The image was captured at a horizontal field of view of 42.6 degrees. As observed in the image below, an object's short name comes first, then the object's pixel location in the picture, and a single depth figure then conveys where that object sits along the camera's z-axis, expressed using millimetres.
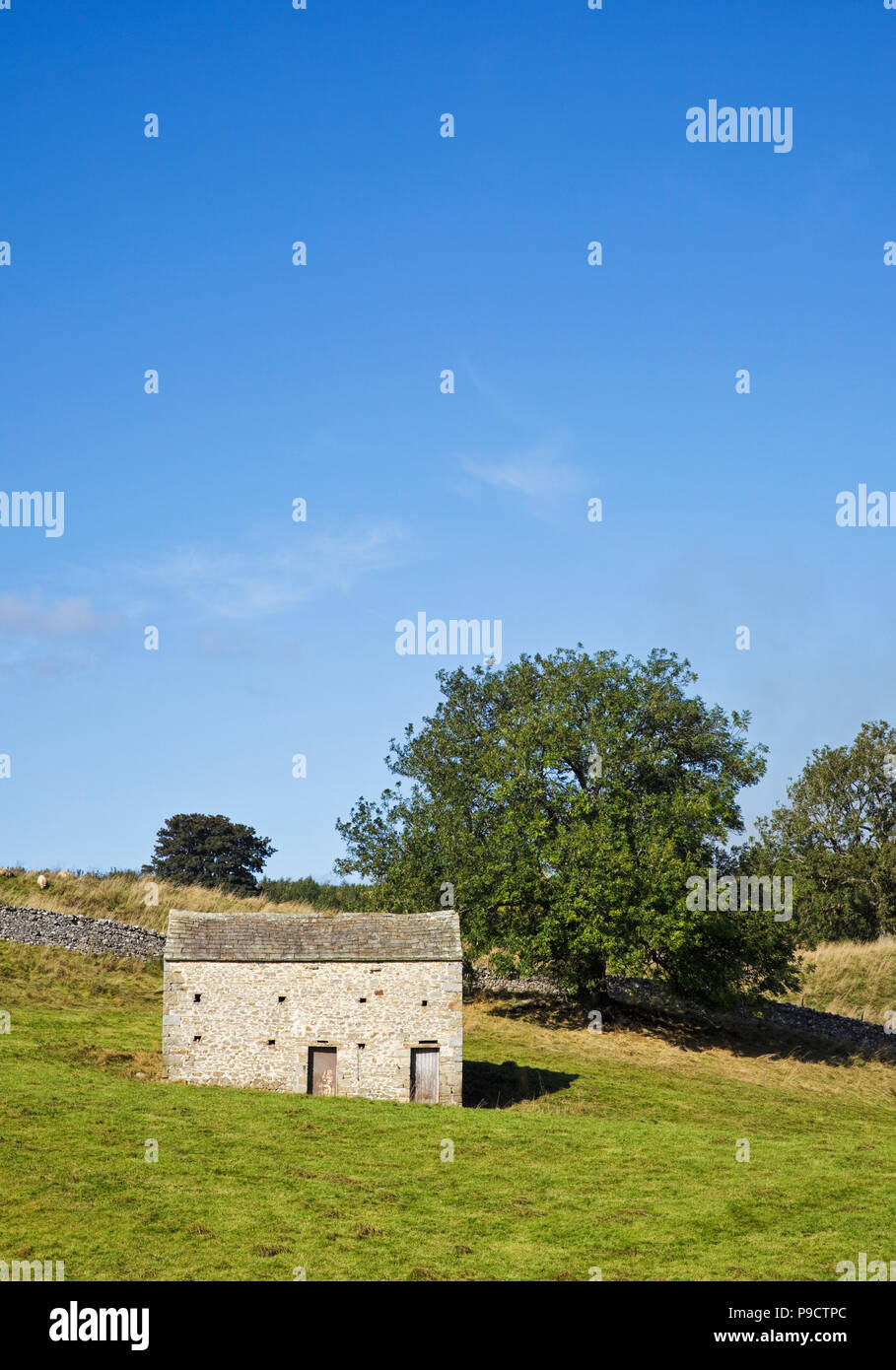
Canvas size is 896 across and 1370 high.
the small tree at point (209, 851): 92750
